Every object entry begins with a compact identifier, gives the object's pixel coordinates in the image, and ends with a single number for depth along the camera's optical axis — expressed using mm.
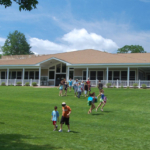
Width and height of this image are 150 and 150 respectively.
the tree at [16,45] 78119
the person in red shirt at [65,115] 9695
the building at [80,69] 29078
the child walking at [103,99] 14319
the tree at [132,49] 74200
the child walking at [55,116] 9977
